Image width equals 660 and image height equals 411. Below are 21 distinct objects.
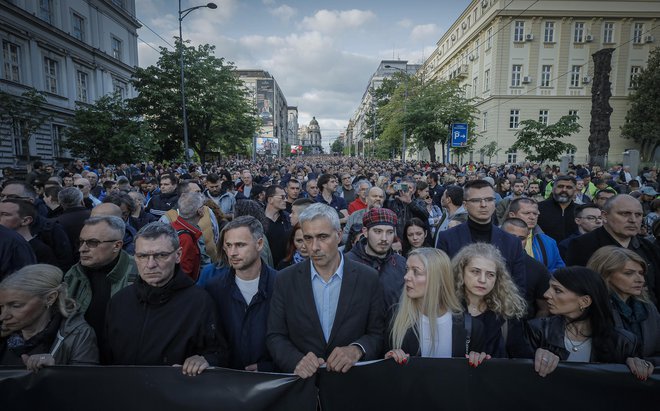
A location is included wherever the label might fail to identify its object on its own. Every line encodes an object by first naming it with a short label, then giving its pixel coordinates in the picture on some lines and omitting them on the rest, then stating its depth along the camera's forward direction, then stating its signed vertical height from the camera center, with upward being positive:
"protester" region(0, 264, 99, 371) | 2.13 -0.97
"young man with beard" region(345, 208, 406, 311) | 3.19 -0.76
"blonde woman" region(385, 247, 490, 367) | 2.36 -1.01
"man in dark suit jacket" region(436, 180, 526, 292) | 3.34 -0.60
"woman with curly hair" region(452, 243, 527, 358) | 2.45 -0.91
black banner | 2.17 -1.36
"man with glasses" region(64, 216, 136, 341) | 2.73 -0.81
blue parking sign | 17.52 +1.86
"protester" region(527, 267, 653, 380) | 2.30 -1.06
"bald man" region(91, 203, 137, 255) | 3.89 -0.47
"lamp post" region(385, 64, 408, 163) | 24.57 +4.80
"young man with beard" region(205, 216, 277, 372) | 2.62 -0.96
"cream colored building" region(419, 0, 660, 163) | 36.00 +12.04
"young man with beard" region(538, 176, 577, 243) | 5.64 -0.68
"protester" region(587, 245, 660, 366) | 2.40 -0.93
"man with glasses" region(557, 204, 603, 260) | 4.54 -0.63
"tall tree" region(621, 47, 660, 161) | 33.41 +6.01
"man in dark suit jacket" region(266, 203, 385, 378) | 2.40 -0.93
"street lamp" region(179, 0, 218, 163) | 18.53 +8.67
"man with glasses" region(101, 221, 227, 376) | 2.34 -1.00
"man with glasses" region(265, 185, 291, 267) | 5.11 -0.80
